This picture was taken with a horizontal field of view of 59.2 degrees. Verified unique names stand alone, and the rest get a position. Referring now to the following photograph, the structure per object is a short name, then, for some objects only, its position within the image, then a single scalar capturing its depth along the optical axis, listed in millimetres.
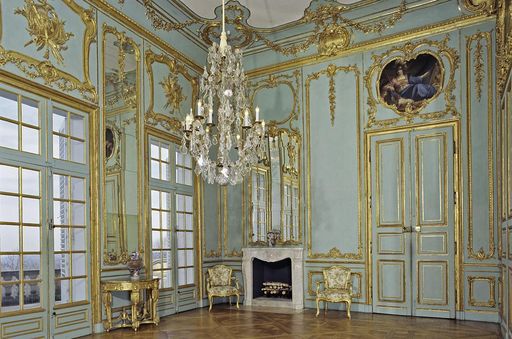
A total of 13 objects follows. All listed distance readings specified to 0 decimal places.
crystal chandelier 5266
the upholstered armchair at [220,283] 7711
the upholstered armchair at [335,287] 6969
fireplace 7792
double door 6848
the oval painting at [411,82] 7176
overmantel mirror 8109
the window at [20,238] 4742
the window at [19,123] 4887
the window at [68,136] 5562
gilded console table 5855
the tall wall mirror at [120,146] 6180
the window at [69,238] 5426
